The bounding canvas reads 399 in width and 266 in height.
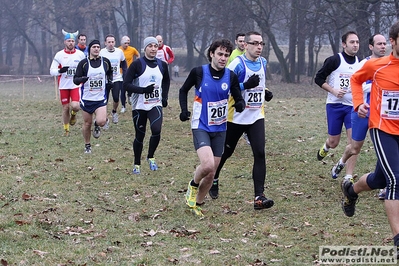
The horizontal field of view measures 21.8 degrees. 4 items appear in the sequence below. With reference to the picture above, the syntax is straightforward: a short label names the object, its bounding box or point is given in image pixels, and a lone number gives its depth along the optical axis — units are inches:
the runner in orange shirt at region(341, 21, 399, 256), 347.0
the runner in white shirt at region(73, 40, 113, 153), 714.5
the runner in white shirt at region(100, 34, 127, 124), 977.8
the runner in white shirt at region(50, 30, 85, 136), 844.7
